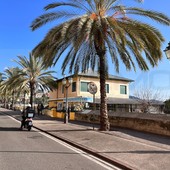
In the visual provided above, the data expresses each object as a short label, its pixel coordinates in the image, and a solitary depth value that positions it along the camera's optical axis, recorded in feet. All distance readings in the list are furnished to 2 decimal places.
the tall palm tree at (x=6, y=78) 133.98
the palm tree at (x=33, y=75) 84.42
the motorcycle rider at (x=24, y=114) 40.39
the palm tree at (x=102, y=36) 33.05
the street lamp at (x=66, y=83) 51.30
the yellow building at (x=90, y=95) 92.91
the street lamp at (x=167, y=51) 20.73
